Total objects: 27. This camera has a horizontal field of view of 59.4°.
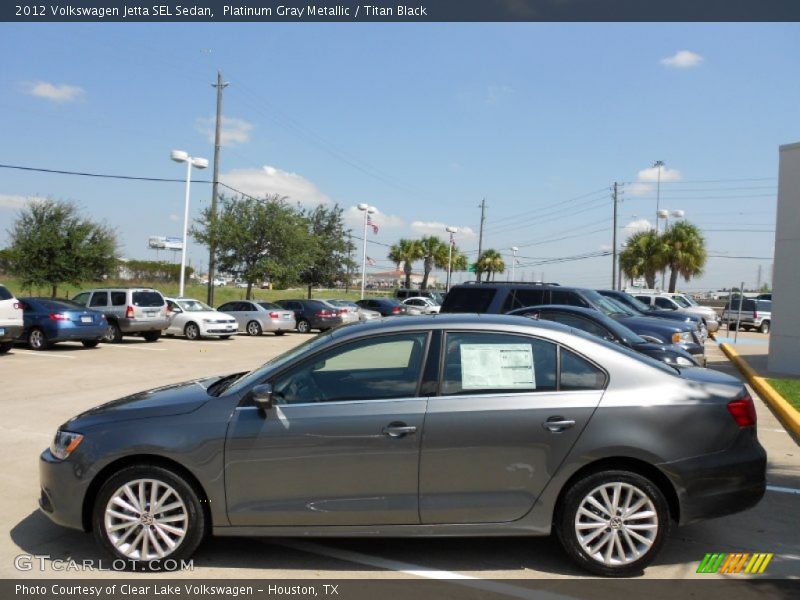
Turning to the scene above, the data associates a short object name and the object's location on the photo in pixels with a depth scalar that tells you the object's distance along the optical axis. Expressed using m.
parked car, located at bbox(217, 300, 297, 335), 27.20
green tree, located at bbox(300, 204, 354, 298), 43.91
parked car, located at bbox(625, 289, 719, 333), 29.47
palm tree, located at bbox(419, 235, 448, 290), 66.25
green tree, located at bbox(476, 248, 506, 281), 69.06
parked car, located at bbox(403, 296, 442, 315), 37.66
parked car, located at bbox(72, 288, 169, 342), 20.98
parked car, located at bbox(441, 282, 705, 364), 12.92
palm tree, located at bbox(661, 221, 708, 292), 46.94
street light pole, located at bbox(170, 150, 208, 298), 29.08
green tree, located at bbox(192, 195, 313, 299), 33.97
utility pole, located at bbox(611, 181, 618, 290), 48.15
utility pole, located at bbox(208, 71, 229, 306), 32.62
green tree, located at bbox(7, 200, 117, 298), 29.67
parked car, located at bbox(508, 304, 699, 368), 9.56
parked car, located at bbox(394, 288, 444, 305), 43.25
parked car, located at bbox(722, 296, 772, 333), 35.72
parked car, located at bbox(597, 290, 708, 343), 18.71
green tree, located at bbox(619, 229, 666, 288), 48.03
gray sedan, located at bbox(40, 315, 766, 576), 4.32
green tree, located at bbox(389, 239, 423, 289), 65.44
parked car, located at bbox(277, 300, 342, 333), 30.16
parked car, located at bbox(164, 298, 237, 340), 23.72
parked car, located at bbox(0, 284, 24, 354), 15.88
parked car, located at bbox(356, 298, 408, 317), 35.19
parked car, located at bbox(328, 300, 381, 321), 32.23
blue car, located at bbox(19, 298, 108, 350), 18.25
